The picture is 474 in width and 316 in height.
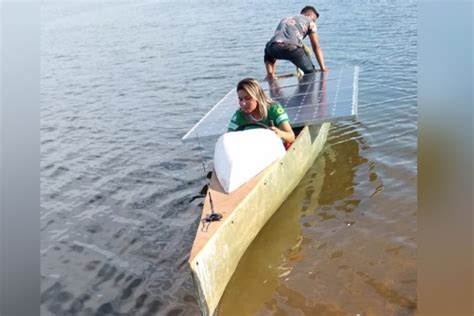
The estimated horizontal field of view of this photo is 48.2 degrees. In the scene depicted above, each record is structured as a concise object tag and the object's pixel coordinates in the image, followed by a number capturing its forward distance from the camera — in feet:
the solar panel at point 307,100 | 24.35
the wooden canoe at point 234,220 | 14.47
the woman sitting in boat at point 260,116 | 20.63
